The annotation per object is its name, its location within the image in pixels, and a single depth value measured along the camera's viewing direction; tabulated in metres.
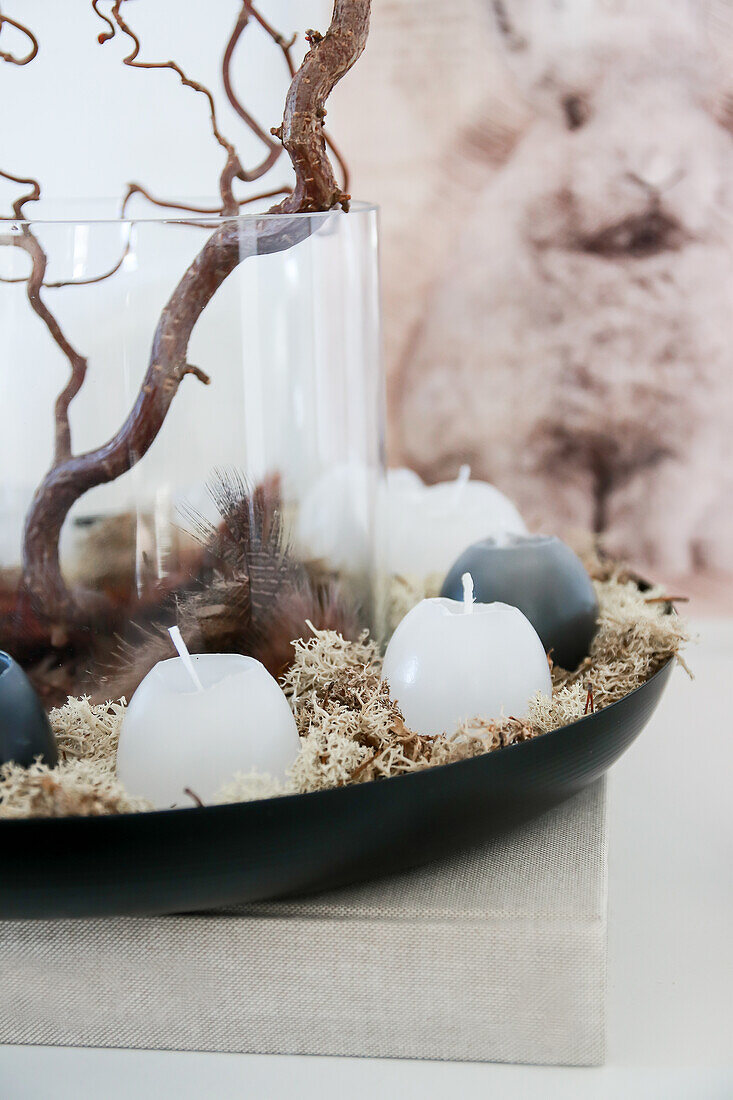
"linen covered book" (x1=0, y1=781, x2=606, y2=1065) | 0.36
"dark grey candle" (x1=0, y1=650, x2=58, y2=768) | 0.35
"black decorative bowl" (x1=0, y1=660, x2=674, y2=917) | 0.32
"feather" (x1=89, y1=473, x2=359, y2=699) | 0.44
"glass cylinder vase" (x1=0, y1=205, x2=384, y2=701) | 0.42
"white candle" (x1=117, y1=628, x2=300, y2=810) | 0.36
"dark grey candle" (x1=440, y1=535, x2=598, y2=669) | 0.50
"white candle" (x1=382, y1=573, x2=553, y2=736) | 0.42
